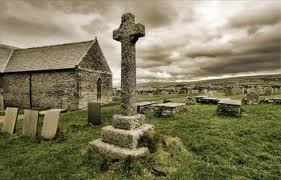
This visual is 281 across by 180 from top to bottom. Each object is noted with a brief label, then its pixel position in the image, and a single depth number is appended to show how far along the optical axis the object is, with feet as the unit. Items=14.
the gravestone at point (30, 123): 22.58
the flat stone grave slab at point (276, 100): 39.43
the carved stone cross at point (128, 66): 15.51
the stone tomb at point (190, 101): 44.26
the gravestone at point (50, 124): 21.56
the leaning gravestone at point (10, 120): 24.69
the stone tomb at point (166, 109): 30.12
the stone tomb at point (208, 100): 43.08
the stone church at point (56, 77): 55.26
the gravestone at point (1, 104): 54.39
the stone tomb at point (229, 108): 28.58
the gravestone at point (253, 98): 40.70
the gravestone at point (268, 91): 62.80
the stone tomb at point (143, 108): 33.19
